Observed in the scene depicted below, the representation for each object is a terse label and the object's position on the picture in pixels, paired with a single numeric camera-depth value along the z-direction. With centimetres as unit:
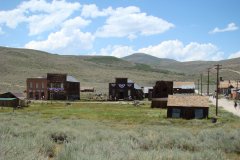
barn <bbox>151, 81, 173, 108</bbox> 8094
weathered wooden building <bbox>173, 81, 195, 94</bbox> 11289
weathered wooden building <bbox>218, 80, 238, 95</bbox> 11573
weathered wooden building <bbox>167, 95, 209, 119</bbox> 4459
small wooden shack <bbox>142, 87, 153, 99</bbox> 9792
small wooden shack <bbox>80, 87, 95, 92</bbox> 12004
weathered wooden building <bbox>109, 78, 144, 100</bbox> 8856
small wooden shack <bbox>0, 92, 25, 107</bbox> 6419
